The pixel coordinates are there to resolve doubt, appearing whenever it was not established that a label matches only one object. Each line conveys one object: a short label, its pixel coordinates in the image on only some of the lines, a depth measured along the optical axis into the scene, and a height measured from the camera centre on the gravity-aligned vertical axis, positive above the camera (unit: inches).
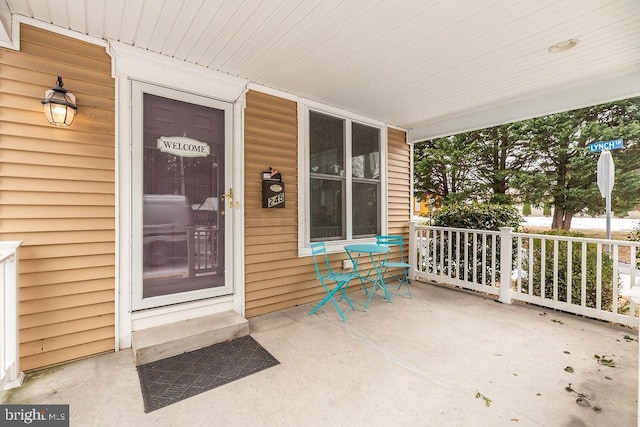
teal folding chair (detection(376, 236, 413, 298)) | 177.9 -38.8
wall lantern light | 86.1 +32.1
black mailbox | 133.1 +10.1
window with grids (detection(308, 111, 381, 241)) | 158.6 +19.6
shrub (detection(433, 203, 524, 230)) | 181.5 -3.6
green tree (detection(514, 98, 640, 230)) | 261.7 +49.8
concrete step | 95.0 -43.9
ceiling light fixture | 100.1 +59.0
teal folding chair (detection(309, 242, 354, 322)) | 133.3 -30.6
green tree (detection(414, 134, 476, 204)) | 327.6 +49.7
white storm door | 105.7 +6.0
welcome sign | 111.2 +26.1
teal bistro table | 147.5 -32.4
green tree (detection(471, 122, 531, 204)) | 307.3 +58.3
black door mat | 79.1 -49.6
